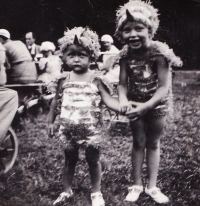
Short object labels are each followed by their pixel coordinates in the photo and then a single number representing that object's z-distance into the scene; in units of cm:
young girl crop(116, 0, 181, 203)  174
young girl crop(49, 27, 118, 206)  178
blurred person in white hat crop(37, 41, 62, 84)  308
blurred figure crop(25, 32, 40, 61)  399
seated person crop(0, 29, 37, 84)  263
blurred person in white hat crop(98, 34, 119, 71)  279
